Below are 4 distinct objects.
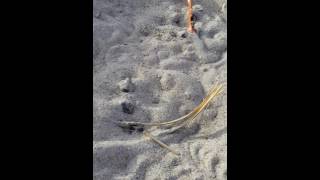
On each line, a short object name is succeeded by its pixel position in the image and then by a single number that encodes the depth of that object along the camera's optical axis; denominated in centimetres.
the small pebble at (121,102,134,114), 192
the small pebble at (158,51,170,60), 223
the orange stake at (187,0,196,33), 242
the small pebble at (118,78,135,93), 201
